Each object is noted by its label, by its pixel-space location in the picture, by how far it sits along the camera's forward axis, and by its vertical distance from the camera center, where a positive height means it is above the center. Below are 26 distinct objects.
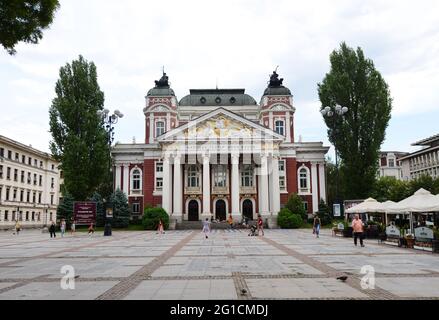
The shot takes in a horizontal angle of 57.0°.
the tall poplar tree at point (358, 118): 37.38 +8.52
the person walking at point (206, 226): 30.76 -1.15
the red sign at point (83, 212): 35.19 +0.03
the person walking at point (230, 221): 44.06 -1.12
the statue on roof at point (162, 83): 60.79 +19.21
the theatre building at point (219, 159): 49.88 +6.77
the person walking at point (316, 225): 29.93 -1.14
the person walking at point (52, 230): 33.97 -1.44
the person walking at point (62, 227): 33.75 -1.22
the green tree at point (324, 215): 49.84 -0.66
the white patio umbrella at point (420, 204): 19.75 +0.26
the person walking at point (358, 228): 21.06 -0.97
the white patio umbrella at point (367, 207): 26.78 +0.15
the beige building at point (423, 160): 66.62 +8.51
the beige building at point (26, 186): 57.25 +4.36
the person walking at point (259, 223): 32.58 -1.06
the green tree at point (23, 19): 10.53 +5.22
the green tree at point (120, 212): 47.88 +0.00
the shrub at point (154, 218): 45.47 -0.72
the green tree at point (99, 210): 48.63 +0.26
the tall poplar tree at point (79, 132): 41.41 +8.41
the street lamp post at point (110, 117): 30.79 +7.38
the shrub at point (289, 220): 45.69 -1.13
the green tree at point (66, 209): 44.88 +0.40
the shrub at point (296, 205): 47.44 +0.52
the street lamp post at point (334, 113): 28.35 +7.22
